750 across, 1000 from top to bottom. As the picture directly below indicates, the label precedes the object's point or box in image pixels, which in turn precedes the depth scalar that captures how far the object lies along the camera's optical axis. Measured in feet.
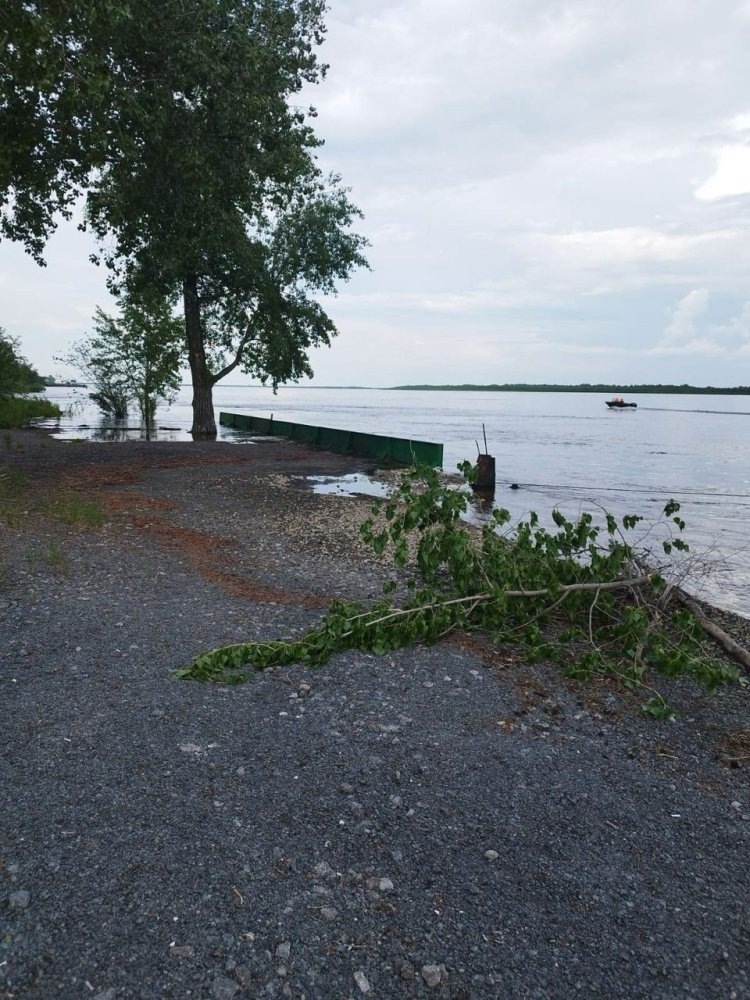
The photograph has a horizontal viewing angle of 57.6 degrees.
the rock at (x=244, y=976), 9.02
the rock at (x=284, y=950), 9.47
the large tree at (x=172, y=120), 45.51
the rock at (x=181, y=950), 9.39
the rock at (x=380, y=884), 10.87
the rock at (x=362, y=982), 9.07
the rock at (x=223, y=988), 8.83
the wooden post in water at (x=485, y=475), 68.23
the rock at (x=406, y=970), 9.30
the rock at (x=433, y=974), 9.20
